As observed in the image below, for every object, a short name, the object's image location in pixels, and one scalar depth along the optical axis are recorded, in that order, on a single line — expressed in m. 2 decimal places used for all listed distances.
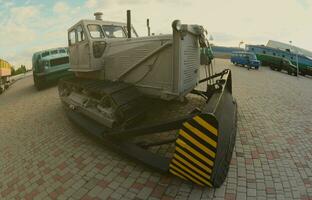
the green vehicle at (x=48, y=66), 11.89
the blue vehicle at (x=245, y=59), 20.56
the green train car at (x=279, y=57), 21.77
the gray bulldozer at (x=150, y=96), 3.75
